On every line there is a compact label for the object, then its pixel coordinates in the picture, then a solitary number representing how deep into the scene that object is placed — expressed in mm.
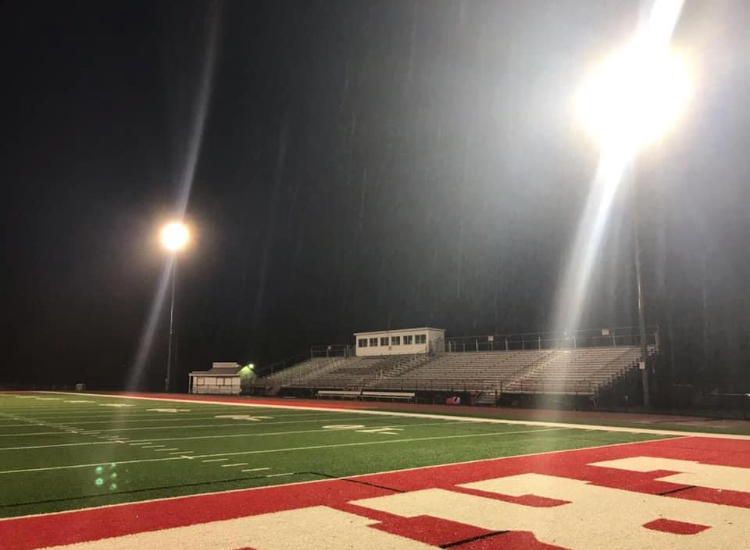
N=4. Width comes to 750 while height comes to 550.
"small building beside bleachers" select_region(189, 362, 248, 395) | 42219
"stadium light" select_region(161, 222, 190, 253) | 35188
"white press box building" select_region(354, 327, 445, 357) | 39969
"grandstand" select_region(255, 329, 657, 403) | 26375
